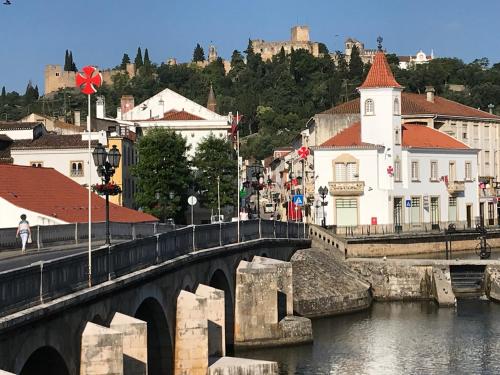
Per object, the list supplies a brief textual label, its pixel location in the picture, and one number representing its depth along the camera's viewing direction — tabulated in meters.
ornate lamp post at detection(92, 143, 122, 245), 36.66
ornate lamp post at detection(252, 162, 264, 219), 67.06
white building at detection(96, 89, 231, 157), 118.69
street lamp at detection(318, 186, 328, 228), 88.25
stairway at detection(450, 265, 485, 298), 75.00
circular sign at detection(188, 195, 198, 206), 78.84
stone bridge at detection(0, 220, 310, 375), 24.98
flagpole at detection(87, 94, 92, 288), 29.90
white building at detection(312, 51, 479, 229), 96.94
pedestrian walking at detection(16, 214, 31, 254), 40.75
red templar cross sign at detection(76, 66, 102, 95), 34.48
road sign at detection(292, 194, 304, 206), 84.02
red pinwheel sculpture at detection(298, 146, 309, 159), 92.38
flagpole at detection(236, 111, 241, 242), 82.94
